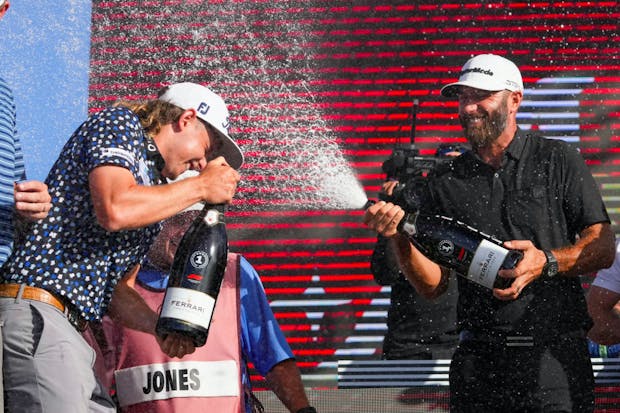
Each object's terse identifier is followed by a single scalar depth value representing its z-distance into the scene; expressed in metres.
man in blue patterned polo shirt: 5.84
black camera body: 10.98
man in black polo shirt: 7.36
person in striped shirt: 5.96
